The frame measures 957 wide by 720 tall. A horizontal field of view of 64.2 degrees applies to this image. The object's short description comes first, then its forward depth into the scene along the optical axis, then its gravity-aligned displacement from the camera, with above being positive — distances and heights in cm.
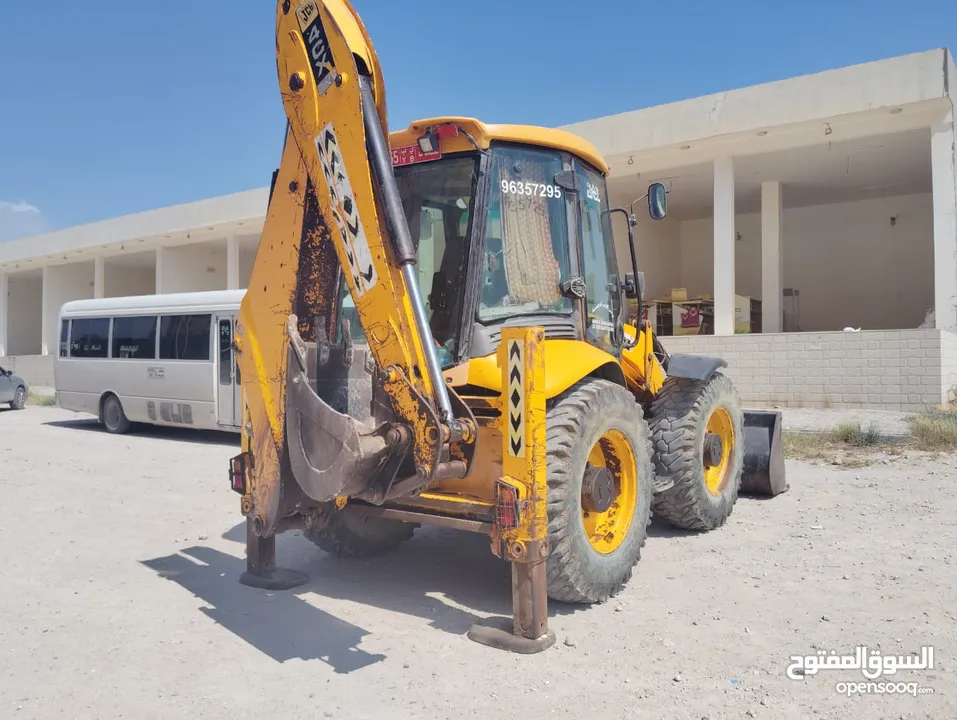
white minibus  1242 +13
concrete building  1361 +409
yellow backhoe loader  354 +9
